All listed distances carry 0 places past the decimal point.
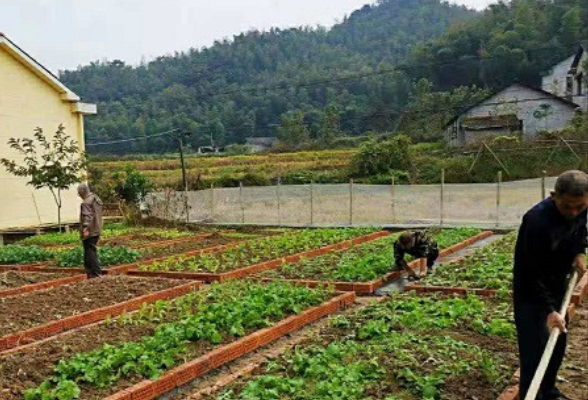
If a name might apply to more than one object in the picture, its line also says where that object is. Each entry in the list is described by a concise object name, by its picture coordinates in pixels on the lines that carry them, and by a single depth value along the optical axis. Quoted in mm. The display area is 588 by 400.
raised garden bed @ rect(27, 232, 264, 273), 12336
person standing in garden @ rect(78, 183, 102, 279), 10867
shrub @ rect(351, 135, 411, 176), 32406
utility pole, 23031
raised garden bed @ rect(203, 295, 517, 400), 4863
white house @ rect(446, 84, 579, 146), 40000
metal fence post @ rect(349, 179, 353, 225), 20875
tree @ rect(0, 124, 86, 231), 18859
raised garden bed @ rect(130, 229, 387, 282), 11391
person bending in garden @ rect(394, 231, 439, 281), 10109
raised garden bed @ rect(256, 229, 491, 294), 9711
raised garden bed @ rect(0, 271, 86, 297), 10211
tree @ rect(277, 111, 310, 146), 57150
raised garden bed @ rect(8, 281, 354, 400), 5266
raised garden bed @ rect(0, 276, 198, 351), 7426
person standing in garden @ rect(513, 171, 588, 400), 3881
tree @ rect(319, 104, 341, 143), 55312
